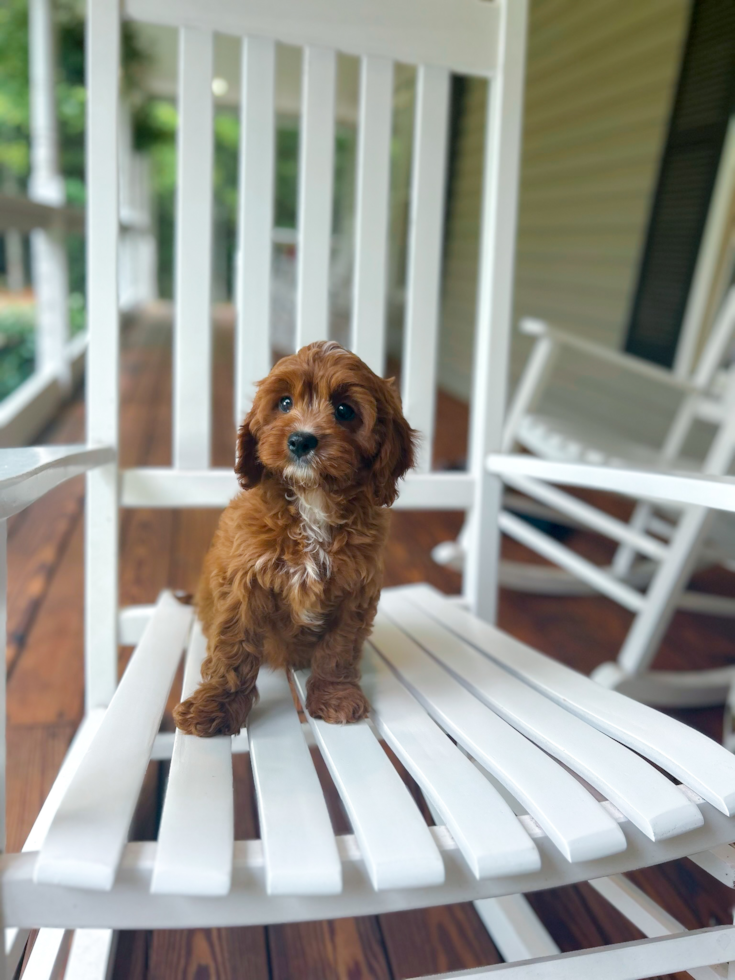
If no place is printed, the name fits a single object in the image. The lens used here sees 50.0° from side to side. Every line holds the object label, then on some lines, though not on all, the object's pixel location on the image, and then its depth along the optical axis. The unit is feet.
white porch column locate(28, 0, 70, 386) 11.19
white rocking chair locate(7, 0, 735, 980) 1.74
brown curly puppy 2.17
